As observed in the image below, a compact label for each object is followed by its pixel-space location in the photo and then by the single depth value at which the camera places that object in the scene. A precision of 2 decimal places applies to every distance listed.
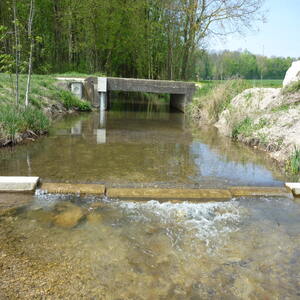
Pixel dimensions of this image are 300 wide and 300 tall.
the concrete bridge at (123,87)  13.55
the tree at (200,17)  16.23
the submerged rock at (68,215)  3.39
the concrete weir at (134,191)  4.17
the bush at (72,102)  12.29
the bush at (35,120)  7.20
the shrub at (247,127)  7.88
